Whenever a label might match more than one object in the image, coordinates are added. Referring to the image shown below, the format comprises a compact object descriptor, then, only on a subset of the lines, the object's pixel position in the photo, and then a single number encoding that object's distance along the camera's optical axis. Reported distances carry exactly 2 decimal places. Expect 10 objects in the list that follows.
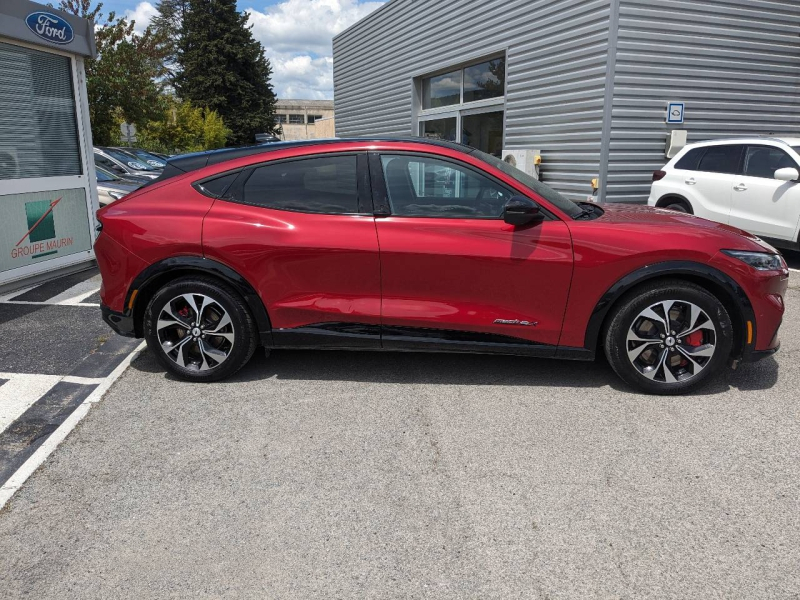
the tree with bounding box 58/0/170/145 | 21.17
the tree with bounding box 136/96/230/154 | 26.86
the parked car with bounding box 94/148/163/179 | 12.61
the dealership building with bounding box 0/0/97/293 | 6.55
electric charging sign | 9.50
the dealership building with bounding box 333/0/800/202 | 9.15
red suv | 3.72
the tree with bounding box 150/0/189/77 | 54.12
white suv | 7.36
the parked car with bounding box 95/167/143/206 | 9.88
